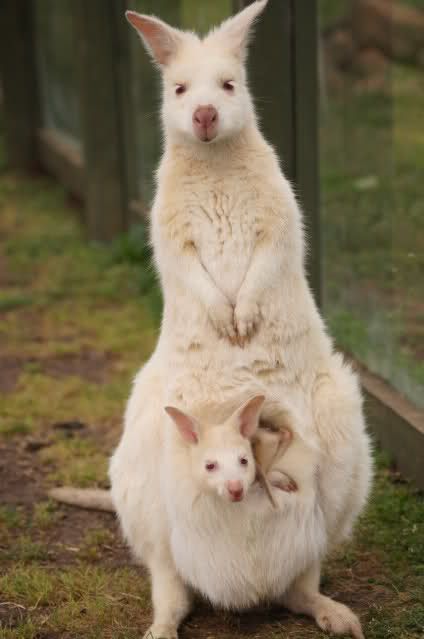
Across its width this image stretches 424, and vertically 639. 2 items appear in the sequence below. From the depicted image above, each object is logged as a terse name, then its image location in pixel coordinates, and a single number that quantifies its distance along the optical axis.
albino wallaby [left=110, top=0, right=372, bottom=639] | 6.49
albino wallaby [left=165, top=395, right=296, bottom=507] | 6.16
